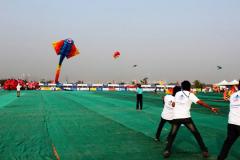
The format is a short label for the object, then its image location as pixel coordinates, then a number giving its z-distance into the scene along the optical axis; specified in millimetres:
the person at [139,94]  19234
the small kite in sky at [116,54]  59606
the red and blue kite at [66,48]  55116
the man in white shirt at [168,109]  8414
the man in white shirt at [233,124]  6051
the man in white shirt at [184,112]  6945
